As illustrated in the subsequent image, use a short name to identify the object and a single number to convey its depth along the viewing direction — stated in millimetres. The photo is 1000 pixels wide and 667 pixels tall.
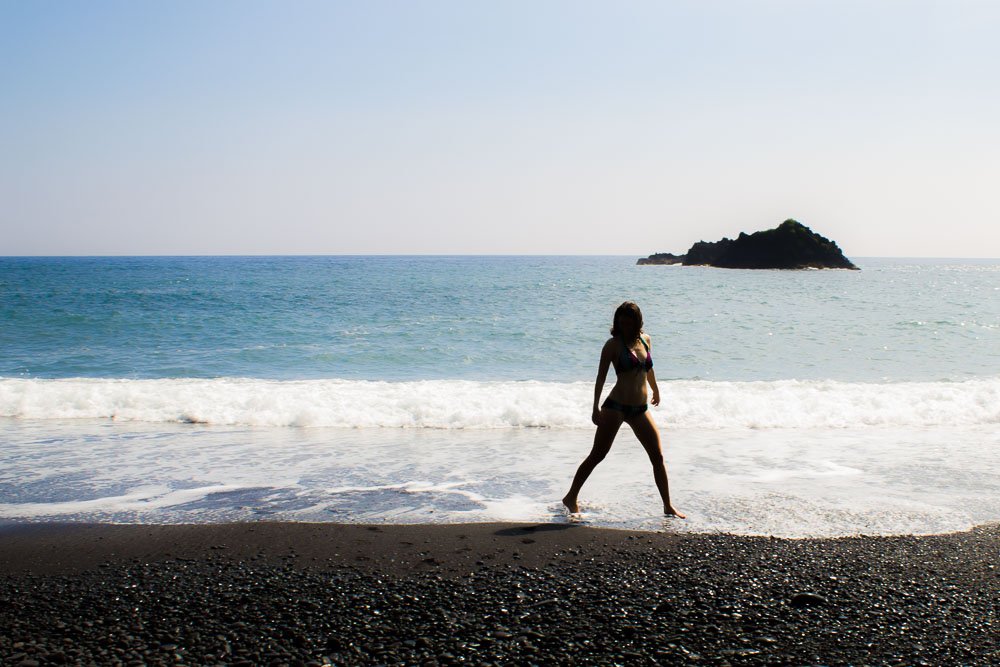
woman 5922
